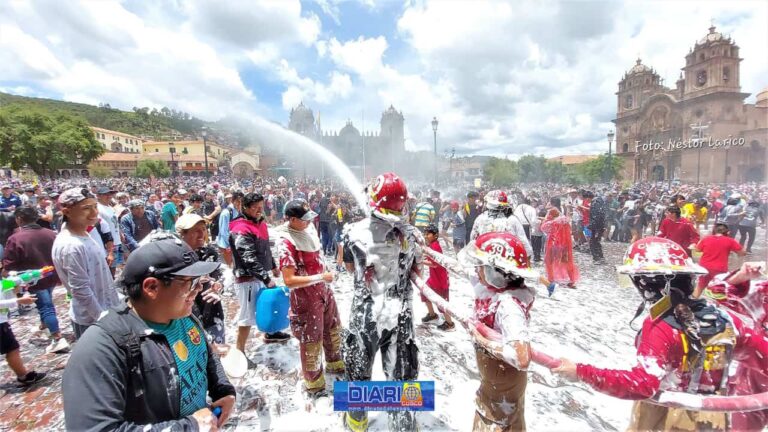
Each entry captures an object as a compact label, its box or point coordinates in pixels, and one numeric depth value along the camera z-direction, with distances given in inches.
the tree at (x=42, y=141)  1909.4
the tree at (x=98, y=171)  2970.0
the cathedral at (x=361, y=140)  4436.5
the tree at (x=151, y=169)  3051.2
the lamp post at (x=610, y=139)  867.9
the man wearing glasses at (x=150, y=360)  45.7
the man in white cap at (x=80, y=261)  132.0
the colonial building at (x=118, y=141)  4151.1
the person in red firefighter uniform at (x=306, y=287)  129.3
